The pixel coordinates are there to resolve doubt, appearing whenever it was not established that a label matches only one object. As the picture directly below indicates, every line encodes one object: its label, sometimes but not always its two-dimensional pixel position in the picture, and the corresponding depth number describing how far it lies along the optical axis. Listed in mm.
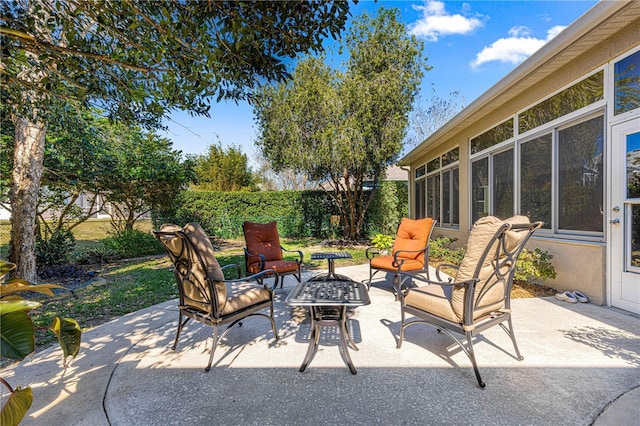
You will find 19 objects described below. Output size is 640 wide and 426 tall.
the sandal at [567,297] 3873
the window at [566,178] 3828
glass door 3314
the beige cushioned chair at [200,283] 2471
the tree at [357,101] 8258
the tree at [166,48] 2314
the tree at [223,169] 19047
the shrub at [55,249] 5910
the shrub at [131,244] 8188
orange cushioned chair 4441
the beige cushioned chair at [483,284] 2213
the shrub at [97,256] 7302
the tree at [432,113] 20250
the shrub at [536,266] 4195
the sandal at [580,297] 3846
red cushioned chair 4538
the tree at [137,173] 6887
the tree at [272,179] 25688
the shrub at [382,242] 5840
